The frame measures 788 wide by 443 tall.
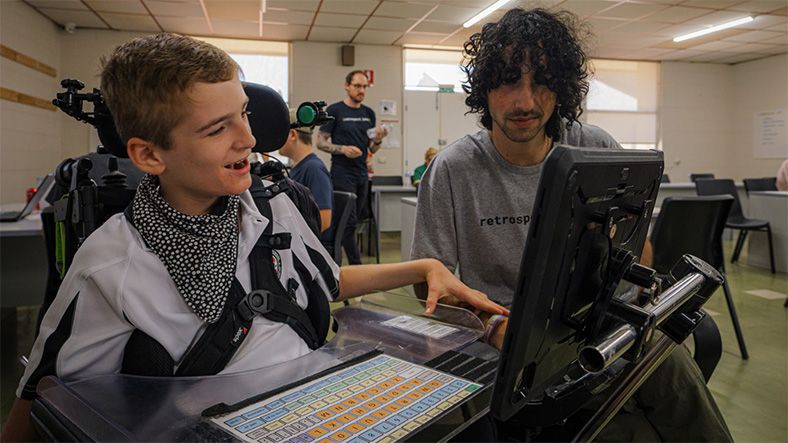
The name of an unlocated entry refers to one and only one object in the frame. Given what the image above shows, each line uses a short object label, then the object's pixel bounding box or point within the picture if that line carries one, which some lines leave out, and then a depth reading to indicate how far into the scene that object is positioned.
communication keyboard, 0.58
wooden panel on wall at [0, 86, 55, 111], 5.16
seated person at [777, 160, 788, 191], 4.11
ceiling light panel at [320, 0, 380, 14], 5.69
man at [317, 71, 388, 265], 4.82
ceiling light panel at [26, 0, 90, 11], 5.66
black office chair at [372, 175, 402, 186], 6.68
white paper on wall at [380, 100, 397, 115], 7.79
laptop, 2.56
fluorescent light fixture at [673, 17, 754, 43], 6.39
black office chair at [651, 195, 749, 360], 2.43
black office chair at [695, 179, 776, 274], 4.53
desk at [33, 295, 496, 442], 0.58
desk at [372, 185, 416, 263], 5.72
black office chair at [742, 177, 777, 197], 6.09
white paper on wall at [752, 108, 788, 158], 8.39
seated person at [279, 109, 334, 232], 2.76
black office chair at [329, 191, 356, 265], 2.97
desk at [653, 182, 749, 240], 5.79
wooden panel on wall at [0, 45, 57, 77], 5.19
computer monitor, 0.45
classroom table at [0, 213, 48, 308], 2.77
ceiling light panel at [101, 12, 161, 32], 6.11
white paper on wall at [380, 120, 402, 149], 7.83
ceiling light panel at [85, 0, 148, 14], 5.60
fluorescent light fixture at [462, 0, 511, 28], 5.76
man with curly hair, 1.29
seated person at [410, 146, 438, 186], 6.27
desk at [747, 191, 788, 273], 4.70
